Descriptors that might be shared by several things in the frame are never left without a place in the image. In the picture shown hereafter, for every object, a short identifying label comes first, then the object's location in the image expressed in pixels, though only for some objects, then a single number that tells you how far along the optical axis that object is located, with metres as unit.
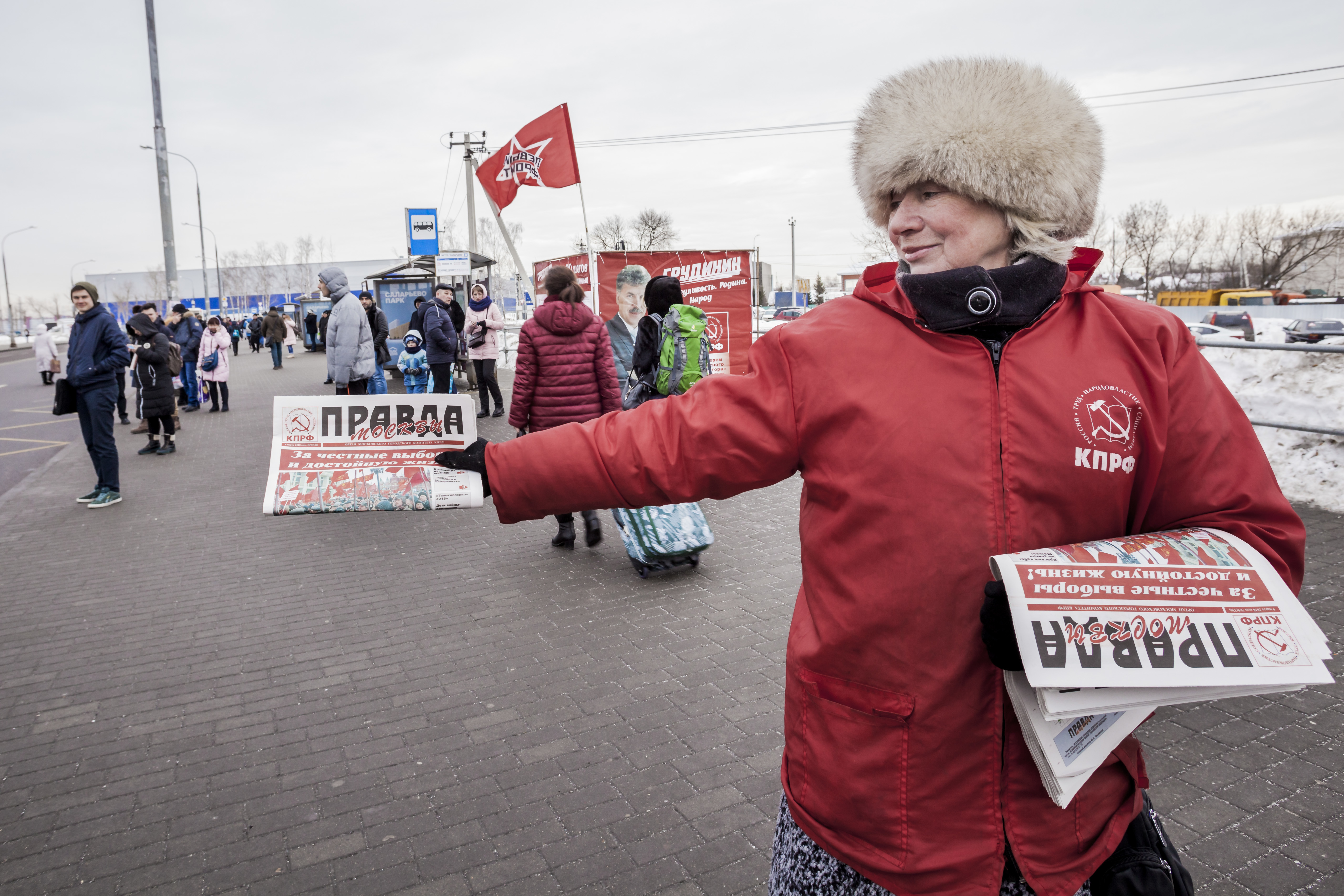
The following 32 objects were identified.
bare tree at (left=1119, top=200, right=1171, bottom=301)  57.28
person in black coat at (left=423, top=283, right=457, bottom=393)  12.23
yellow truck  44.94
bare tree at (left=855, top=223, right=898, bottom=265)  43.56
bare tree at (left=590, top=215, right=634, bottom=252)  56.56
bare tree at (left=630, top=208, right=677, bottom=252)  54.75
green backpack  6.41
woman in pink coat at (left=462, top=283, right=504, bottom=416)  13.40
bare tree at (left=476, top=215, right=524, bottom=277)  67.69
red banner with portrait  13.88
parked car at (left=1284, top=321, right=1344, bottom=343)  25.62
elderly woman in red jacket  1.43
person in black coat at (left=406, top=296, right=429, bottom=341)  13.48
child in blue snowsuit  10.53
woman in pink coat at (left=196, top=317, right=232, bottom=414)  14.66
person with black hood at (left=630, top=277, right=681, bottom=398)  6.45
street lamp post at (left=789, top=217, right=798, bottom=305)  75.12
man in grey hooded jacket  8.93
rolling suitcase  5.82
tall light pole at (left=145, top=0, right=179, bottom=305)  16.64
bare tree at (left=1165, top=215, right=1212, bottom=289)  59.91
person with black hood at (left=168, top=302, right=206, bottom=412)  14.13
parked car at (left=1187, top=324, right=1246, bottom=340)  19.53
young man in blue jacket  7.91
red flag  10.97
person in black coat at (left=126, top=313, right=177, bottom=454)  10.50
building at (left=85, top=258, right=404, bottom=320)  91.31
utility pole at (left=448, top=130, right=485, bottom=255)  26.91
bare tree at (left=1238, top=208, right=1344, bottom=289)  55.66
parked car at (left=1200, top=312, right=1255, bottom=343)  26.64
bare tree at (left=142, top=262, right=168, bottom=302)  97.25
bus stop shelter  20.88
